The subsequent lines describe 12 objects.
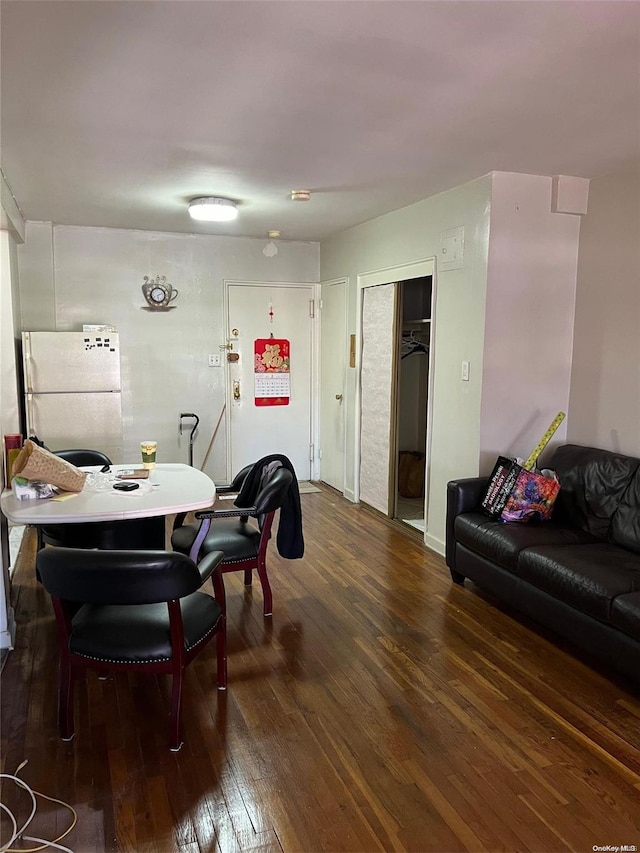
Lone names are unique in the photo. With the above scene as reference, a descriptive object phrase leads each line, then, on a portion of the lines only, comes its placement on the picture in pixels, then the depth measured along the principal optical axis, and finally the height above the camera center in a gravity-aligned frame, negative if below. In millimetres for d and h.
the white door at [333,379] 5812 -298
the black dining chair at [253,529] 3074 -981
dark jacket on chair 3357 -986
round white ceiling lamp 4266 +983
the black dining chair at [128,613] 2002 -1024
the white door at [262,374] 6004 -247
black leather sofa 2643 -1024
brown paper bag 2768 -563
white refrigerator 4738 -341
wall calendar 6105 -227
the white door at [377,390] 4949 -348
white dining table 2545 -698
